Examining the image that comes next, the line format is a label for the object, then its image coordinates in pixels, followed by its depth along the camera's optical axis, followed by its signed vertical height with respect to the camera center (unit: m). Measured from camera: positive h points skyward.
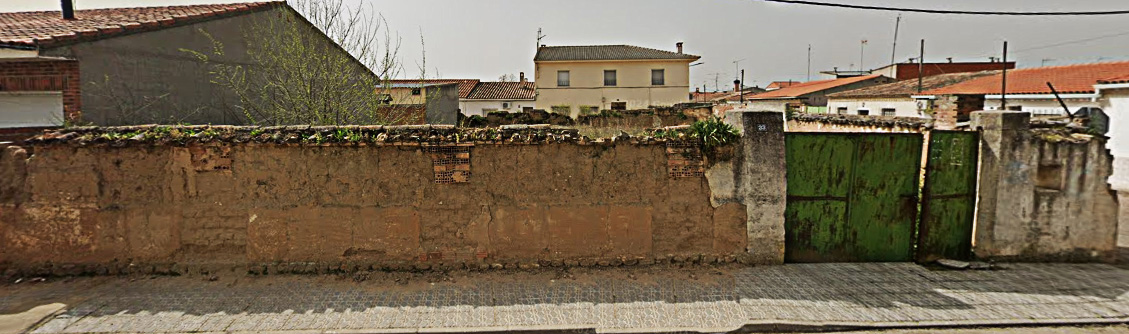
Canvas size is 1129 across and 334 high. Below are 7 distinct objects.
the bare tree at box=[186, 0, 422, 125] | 9.32 +1.02
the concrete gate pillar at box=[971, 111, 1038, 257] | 6.29 -0.55
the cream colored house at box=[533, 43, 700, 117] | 36.25 +3.84
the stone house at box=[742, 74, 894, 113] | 32.66 +2.83
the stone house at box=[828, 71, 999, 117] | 22.84 +1.78
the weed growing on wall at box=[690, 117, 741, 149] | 6.07 +0.05
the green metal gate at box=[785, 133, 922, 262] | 6.30 -0.69
